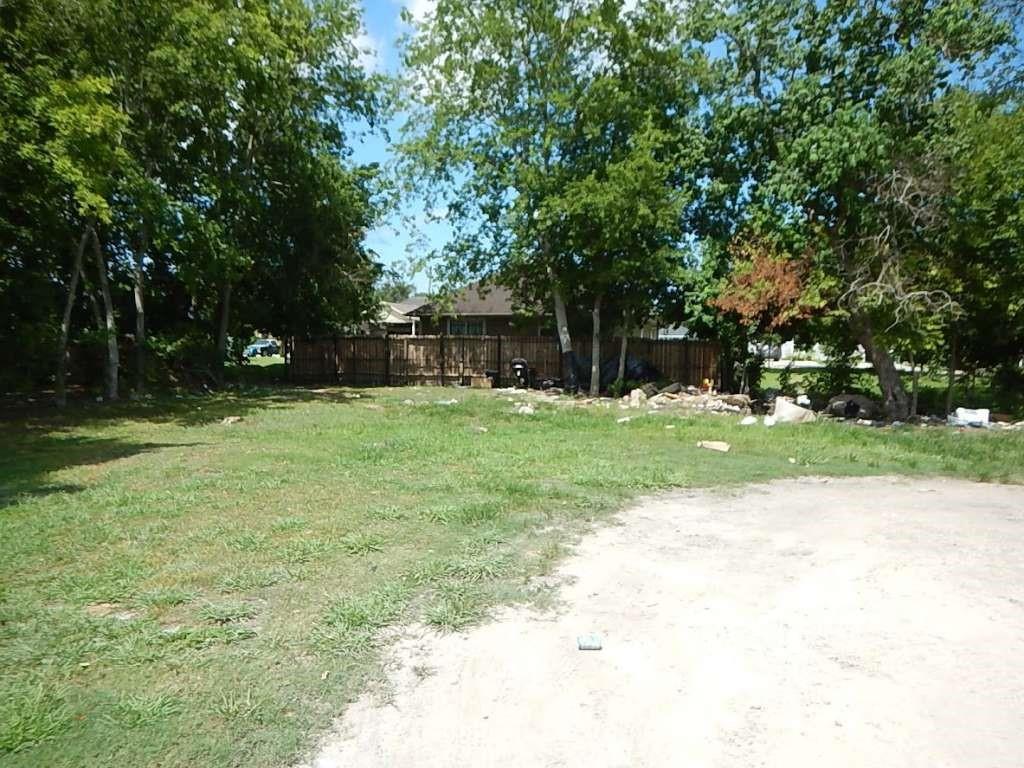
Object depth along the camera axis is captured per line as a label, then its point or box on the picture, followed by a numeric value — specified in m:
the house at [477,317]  31.41
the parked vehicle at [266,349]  49.54
